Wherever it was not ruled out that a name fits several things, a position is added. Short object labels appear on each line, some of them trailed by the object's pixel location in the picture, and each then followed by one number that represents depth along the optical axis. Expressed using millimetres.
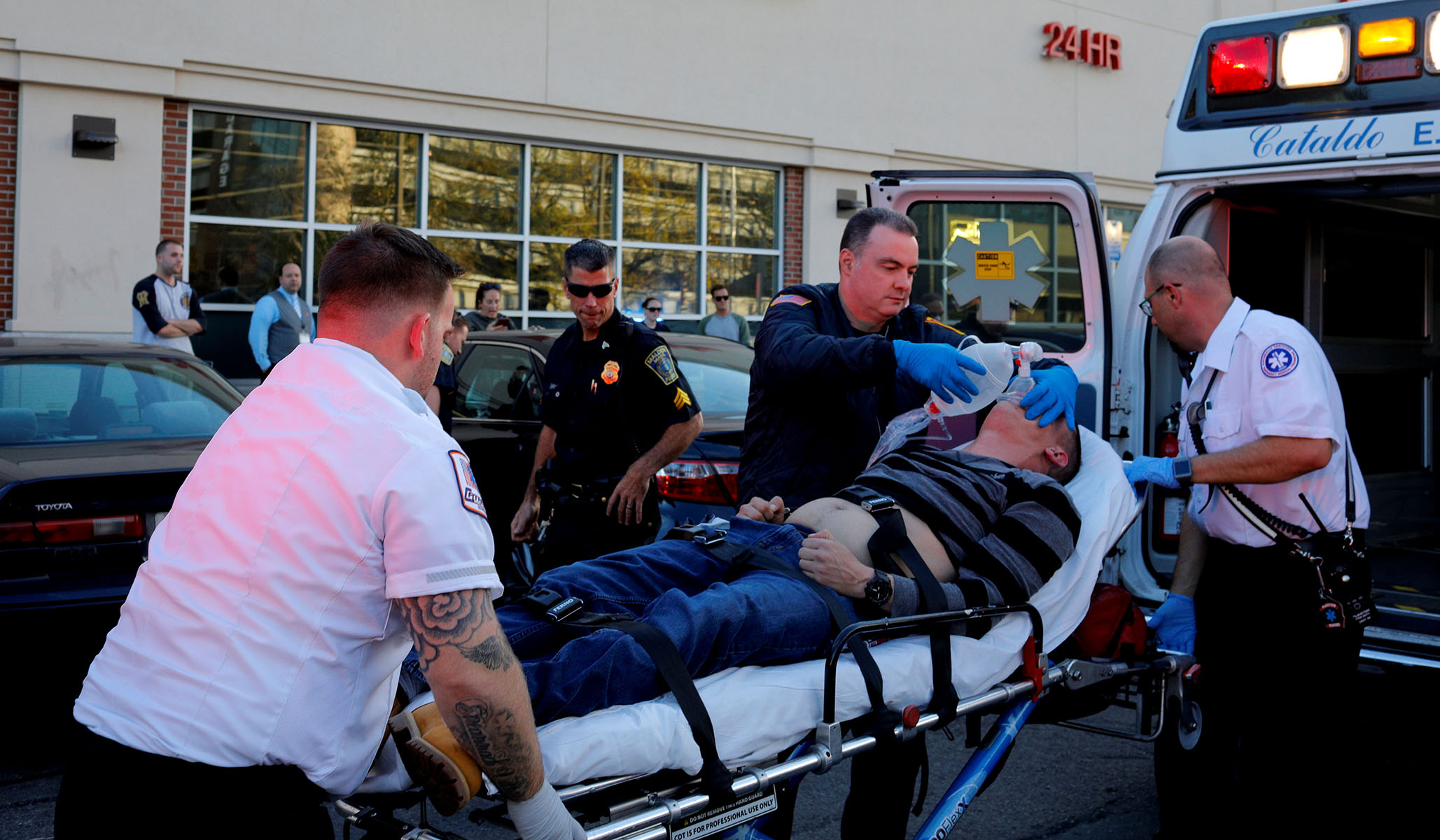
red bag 3379
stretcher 2312
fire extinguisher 4387
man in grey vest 10930
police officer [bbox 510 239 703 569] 4664
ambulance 3775
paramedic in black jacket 3414
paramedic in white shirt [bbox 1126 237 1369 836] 3473
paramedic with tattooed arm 1915
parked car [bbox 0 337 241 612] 4367
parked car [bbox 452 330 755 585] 6672
